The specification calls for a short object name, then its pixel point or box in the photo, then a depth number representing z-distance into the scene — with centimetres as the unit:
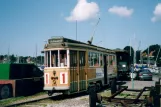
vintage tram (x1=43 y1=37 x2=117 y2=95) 1379
